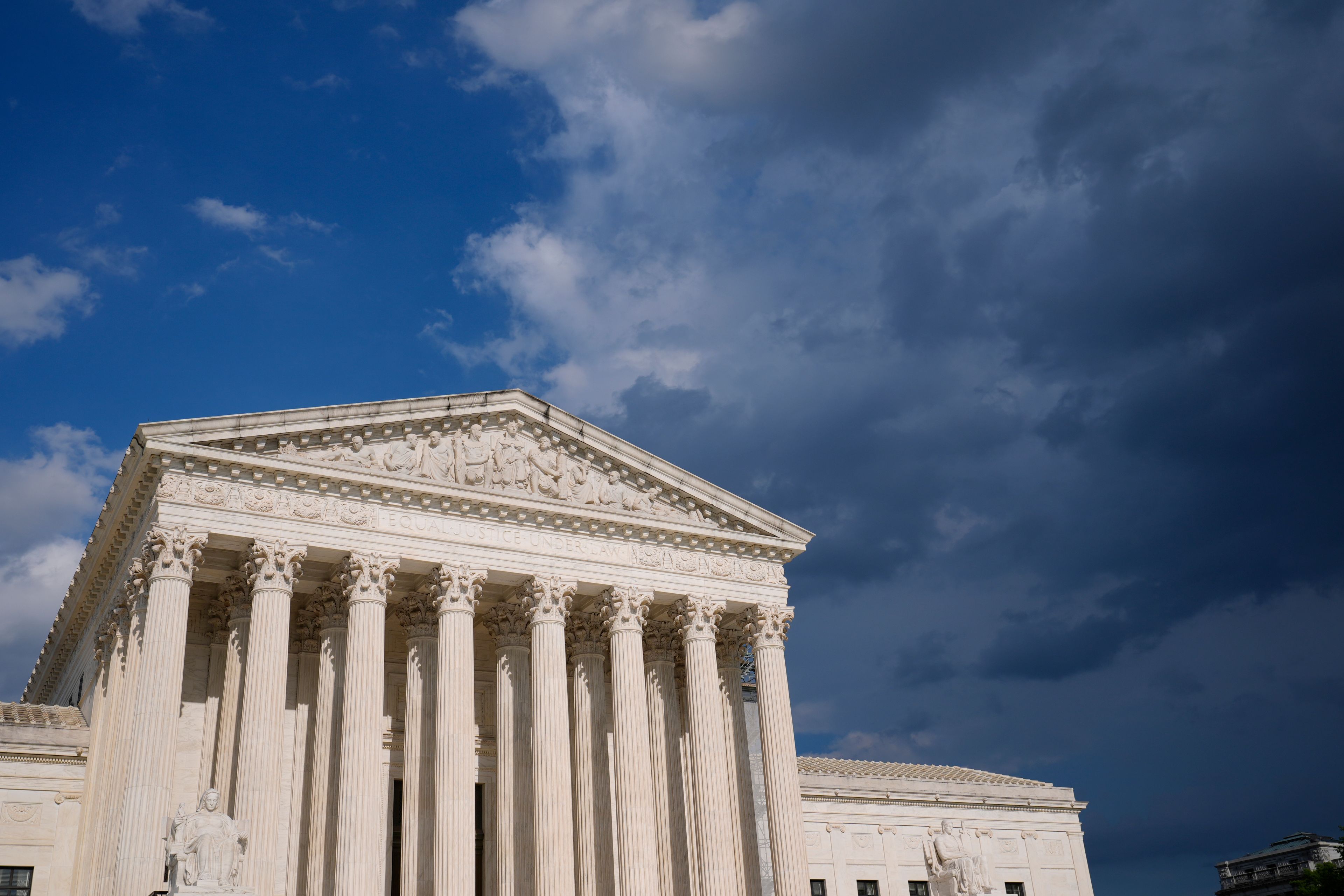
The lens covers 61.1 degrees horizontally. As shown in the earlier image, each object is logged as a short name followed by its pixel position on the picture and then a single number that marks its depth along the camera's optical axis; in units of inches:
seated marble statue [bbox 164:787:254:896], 980.6
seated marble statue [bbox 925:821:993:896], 1626.5
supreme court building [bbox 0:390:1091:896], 1136.2
